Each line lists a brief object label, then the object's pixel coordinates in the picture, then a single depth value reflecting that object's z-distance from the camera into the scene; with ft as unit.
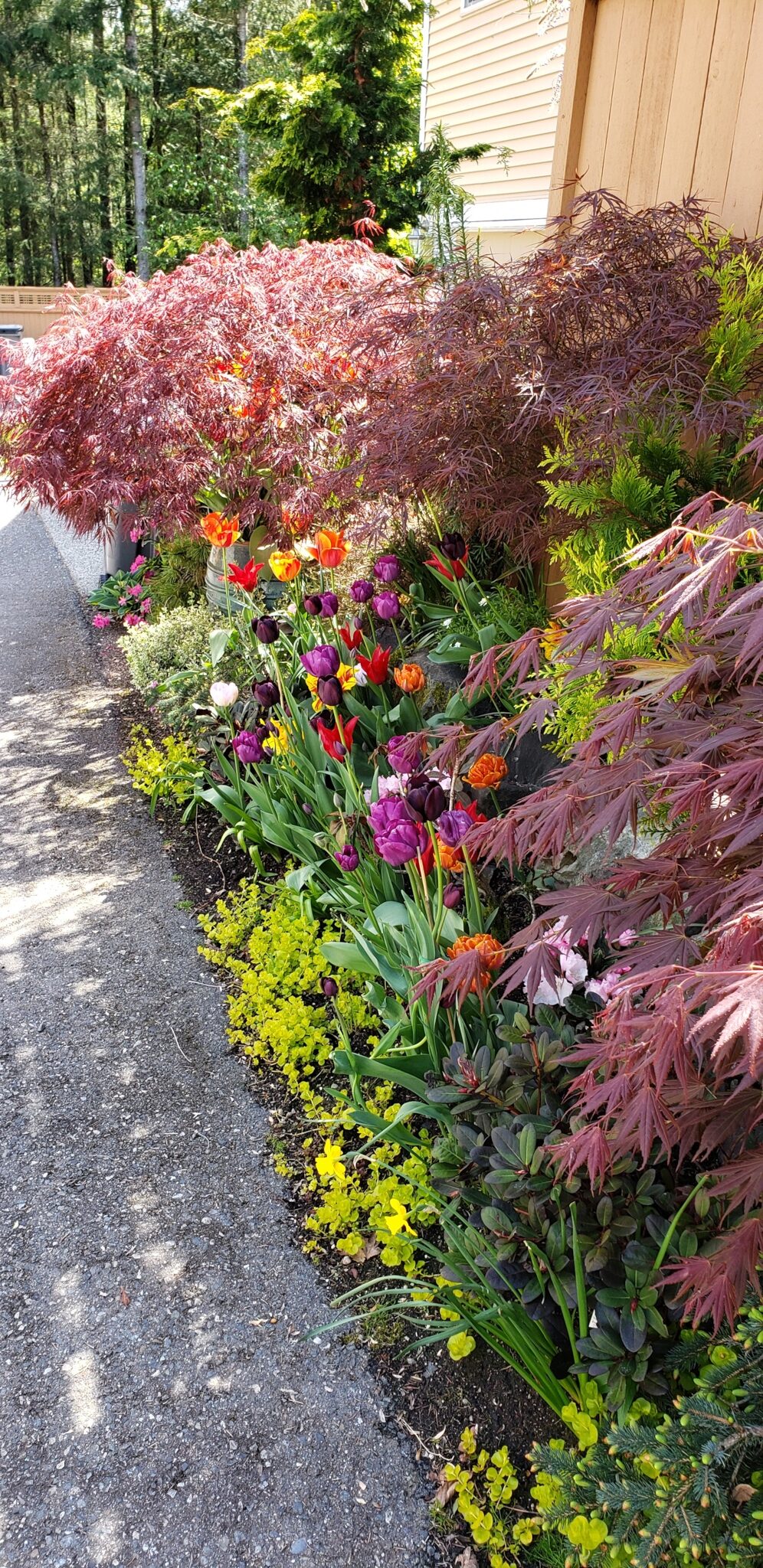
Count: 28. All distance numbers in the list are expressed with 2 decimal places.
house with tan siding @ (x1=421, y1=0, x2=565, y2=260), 26.58
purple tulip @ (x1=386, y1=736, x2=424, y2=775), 6.73
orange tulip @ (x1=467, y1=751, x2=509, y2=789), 7.34
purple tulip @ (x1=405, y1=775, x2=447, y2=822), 6.47
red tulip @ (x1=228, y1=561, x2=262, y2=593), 10.68
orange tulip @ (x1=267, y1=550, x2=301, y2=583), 10.47
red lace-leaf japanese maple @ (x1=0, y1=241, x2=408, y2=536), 12.74
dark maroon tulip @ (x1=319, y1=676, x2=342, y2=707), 8.36
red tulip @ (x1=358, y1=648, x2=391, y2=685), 9.70
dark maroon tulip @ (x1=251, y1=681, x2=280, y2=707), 9.62
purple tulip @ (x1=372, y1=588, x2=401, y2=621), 9.66
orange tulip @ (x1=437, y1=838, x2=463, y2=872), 6.97
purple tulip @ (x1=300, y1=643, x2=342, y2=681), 8.54
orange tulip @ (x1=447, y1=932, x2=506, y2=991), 6.07
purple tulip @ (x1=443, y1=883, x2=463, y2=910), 6.85
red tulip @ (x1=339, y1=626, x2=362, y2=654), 9.85
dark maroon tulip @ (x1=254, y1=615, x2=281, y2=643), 9.51
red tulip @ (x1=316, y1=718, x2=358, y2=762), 8.57
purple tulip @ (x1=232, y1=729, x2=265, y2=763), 9.44
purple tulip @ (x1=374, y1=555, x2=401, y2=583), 10.32
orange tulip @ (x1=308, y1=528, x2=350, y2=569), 9.89
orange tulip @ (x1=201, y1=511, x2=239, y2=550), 11.54
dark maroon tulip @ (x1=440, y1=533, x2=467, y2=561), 10.30
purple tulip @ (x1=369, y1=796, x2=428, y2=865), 6.49
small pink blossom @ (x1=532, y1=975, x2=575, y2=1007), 6.40
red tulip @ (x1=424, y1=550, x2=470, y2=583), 10.47
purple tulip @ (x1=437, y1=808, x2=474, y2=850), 6.52
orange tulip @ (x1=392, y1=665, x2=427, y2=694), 9.15
